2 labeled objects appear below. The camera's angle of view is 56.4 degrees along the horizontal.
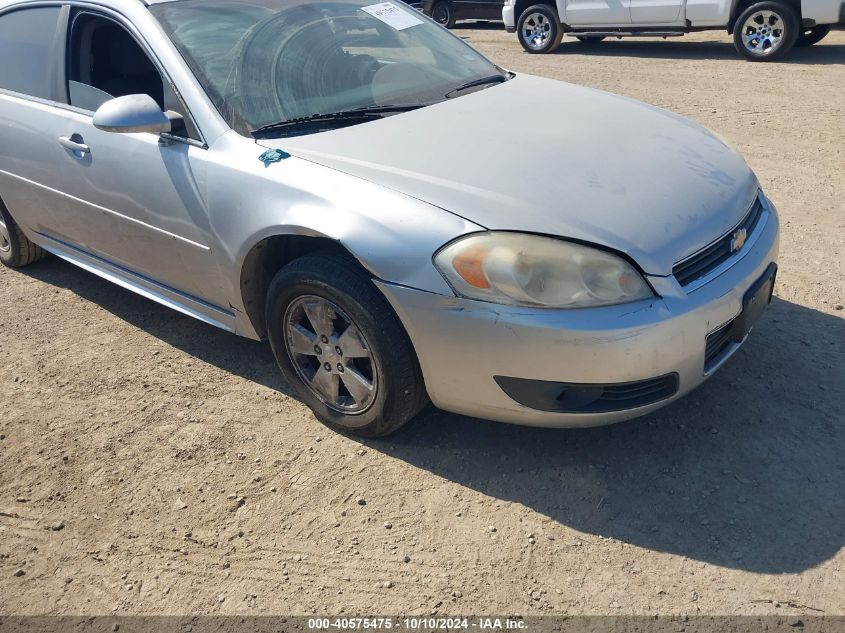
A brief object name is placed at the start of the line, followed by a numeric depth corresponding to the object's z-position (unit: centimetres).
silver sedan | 252
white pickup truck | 925
